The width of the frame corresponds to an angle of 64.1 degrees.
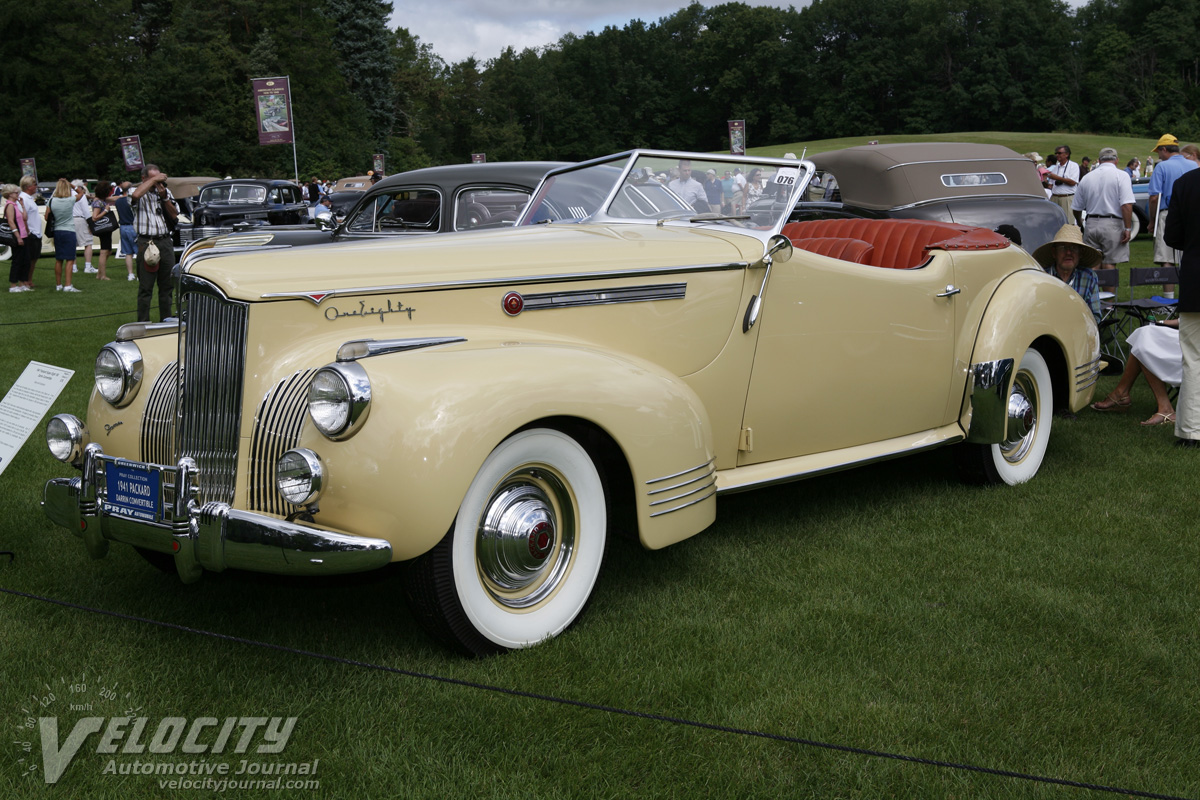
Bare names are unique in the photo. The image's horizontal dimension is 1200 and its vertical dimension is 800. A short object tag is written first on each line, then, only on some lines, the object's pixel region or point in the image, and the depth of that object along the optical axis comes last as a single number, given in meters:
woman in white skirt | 6.37
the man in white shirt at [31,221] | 14.31
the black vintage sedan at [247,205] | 20.38
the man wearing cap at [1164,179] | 10.08
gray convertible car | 9.72
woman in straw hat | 6.91
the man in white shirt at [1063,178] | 16.11
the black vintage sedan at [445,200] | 8.16
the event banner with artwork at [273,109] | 24.97
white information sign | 3.83
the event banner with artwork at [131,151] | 27.98
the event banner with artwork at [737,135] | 23.81
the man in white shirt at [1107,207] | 9.74
